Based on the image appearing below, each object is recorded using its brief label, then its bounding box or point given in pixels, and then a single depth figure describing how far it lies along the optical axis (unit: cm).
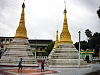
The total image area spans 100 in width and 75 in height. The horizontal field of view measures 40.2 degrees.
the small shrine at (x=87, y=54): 4858
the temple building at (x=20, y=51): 2406
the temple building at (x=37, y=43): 7325
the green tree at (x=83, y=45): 6134
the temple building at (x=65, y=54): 2426
